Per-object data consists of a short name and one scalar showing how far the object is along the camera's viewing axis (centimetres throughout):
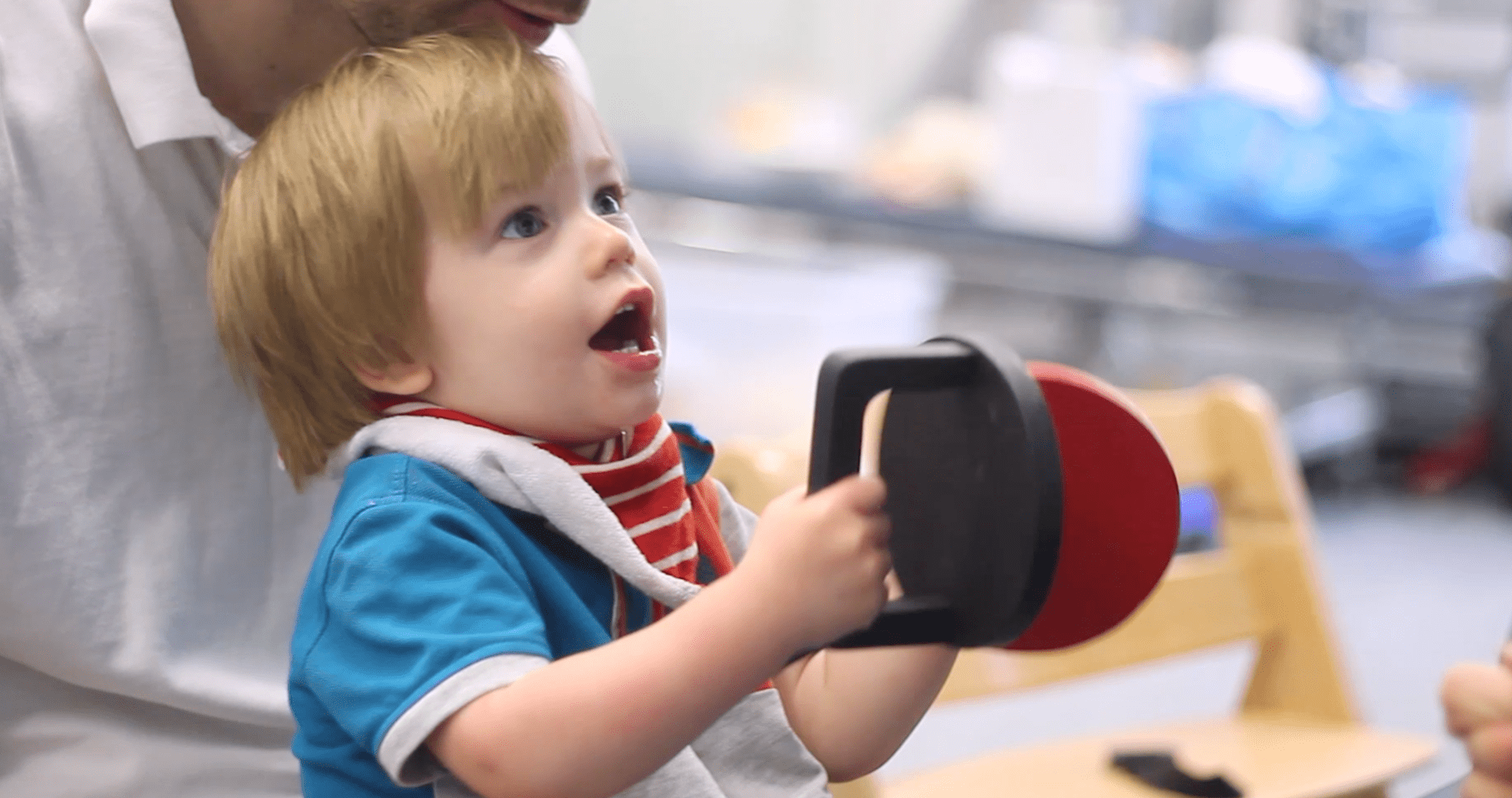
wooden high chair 175
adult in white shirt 126
